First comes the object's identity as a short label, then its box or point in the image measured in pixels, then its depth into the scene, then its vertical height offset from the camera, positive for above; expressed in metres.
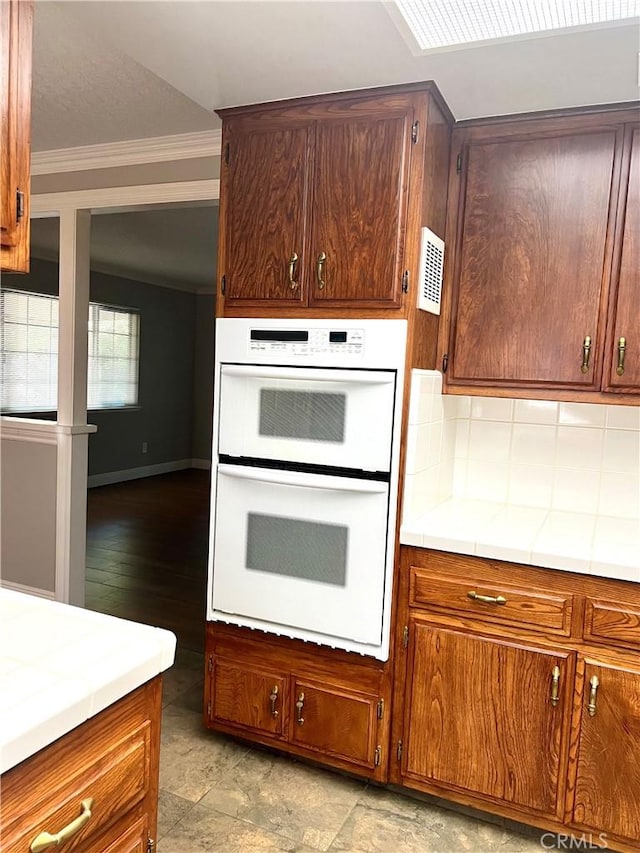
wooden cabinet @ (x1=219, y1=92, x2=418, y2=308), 1.99 +0.56
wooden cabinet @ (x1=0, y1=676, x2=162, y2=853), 0.89 -0.63
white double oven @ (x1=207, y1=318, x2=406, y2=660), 2.01 -0.32
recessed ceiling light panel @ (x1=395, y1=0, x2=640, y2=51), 1.50 +0.88
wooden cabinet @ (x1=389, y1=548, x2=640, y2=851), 1.83 -0.92
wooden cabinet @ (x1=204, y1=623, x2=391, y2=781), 2.11 -1.09
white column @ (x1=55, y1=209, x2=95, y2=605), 3.30 -0.21
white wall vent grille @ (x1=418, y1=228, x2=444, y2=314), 2.03 +0.36
